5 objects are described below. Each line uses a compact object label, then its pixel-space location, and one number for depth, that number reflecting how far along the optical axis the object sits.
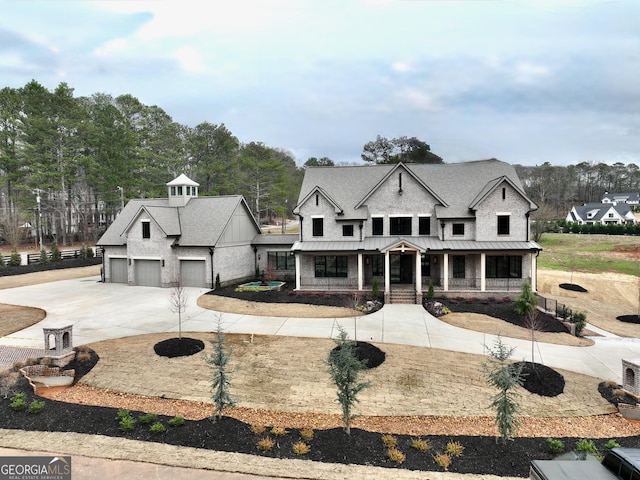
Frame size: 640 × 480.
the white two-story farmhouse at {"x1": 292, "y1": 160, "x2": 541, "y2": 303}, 24.06
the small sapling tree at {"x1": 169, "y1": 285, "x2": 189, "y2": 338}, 20.09
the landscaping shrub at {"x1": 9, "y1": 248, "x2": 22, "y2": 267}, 34.41
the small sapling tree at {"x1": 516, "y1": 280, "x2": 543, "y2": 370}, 19.05
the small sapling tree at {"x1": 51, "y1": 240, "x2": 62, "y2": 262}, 36.56
